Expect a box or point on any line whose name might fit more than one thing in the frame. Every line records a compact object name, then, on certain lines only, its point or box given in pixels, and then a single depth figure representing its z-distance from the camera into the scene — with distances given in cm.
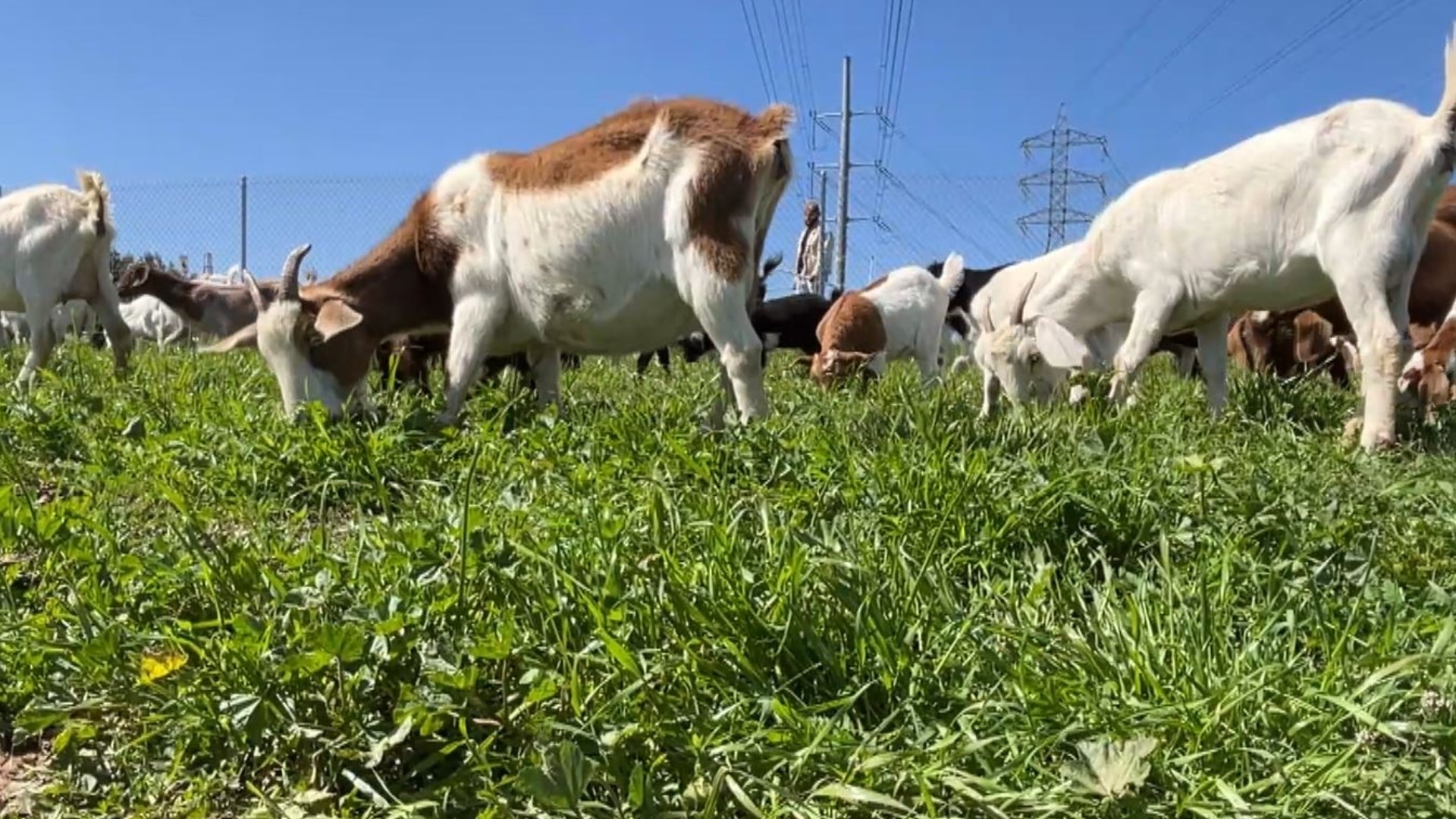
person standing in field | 1650
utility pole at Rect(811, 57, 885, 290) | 2033
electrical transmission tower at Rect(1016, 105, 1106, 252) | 3937
